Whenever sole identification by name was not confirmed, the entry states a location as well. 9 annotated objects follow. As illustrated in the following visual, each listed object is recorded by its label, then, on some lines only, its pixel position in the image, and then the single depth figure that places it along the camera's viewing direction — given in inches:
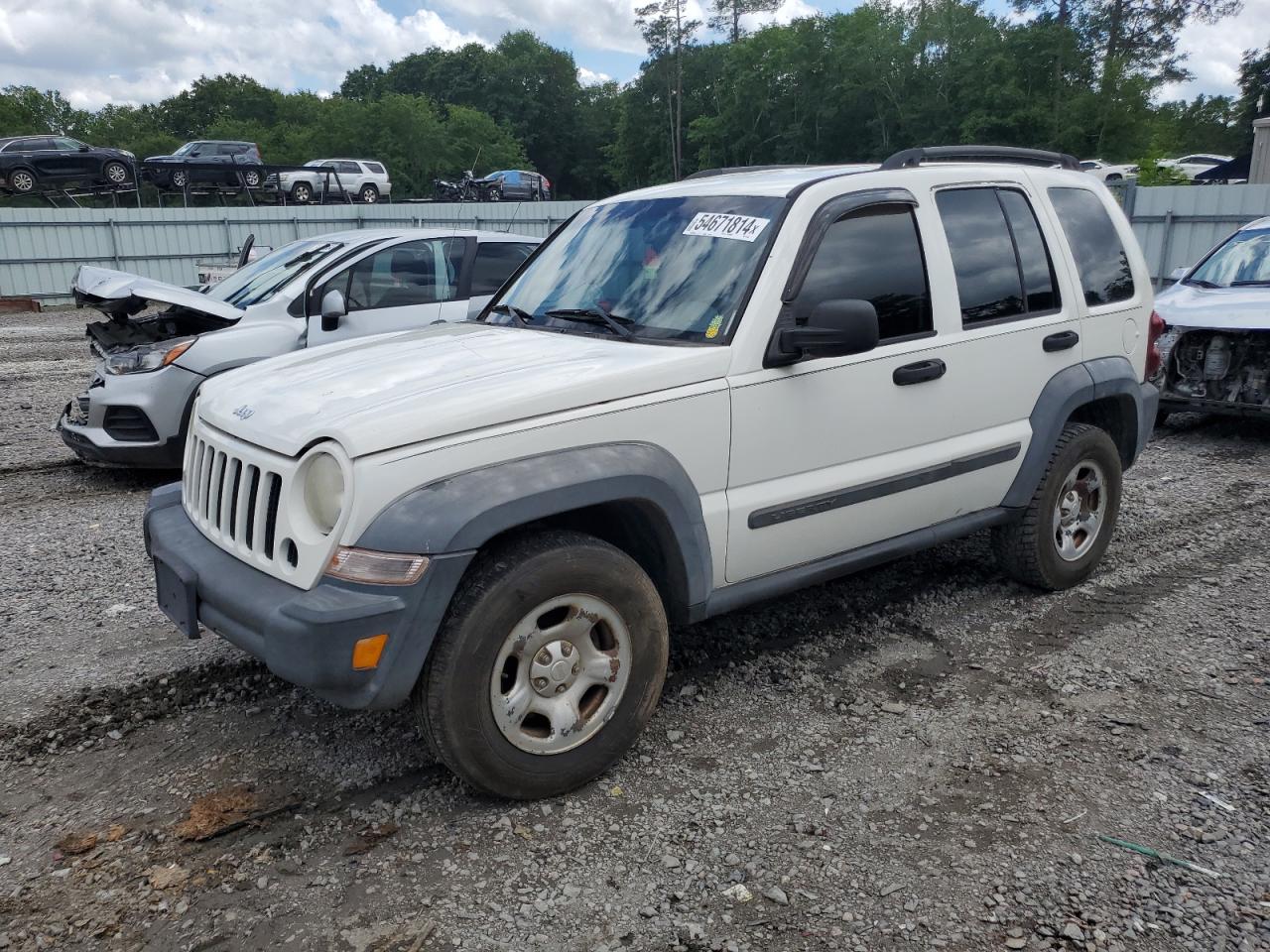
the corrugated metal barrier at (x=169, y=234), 657.0
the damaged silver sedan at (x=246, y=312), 265.0
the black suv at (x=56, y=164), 1060.3
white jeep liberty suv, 110.3
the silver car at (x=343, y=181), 1245.7
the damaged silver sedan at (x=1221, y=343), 302.4
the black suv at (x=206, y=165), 1190.3
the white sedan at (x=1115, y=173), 892.8
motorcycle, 1248.2
